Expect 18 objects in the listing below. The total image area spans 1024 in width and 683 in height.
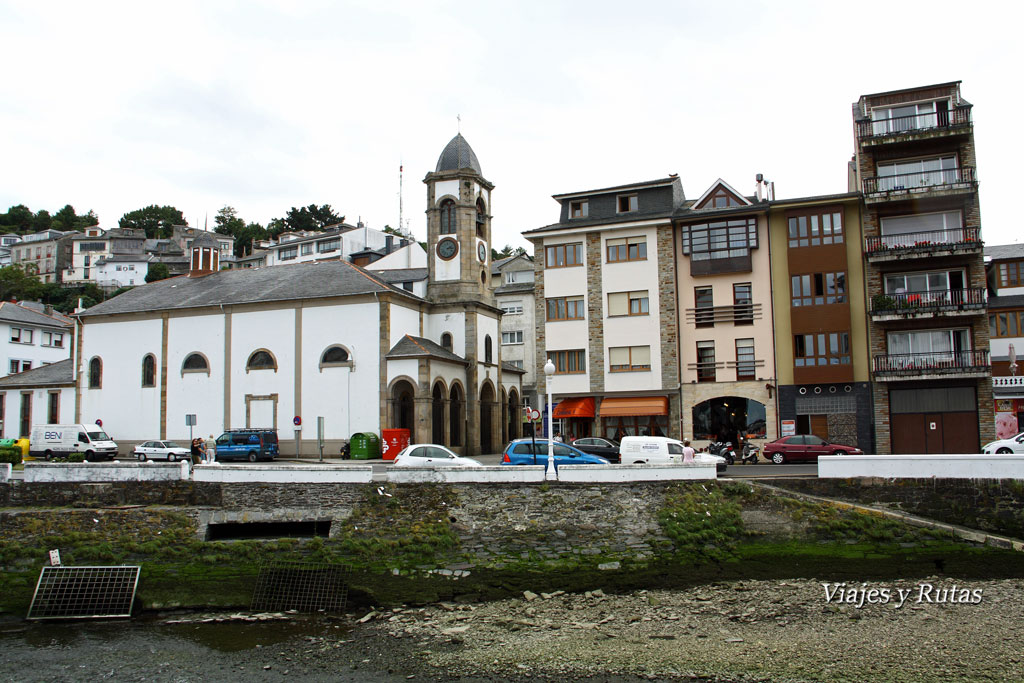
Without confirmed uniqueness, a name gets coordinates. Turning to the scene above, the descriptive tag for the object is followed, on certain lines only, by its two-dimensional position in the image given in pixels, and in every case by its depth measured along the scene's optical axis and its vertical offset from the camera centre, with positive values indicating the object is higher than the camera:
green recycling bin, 38.48 -1.53
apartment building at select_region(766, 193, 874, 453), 37.09 +3.82
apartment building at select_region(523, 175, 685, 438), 39.69 +4.85
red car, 33.03 -1.71
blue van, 38.97 -1.43
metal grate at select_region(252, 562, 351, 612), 19.86 -4.30
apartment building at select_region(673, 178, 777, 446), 38.50 +4.22
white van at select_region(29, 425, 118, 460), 40.84 -1.18
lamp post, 23.34 -1.63
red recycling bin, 37.69 -1.30
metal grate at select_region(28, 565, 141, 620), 19.86 -4.32
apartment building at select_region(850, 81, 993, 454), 35.81 +5.93
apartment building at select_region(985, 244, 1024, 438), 42.81 +4.35
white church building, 41.69 +3.54
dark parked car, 31.23 -1.42
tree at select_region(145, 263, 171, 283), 107.94 +19.46
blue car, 27.92 -1.52
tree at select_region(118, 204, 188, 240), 144.88 +36.02
